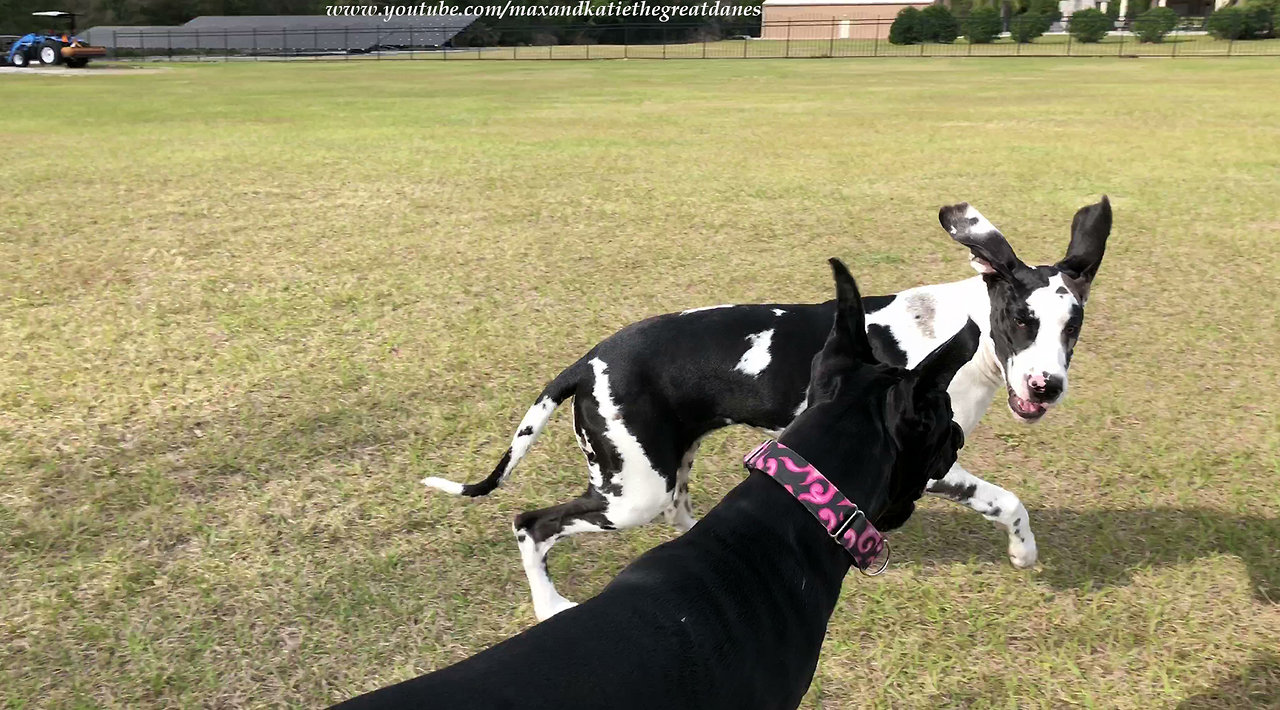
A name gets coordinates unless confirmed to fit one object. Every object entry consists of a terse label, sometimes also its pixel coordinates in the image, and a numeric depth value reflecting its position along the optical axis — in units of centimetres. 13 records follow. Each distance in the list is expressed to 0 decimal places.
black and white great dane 346
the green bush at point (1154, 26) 4966
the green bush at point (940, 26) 5589
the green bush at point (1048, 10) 5662
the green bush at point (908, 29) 5616
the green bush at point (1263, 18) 5006
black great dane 179
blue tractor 4225
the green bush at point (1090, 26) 5038
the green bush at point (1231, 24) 4994
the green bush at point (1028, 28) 5316
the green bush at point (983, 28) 5350
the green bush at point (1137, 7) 6001
